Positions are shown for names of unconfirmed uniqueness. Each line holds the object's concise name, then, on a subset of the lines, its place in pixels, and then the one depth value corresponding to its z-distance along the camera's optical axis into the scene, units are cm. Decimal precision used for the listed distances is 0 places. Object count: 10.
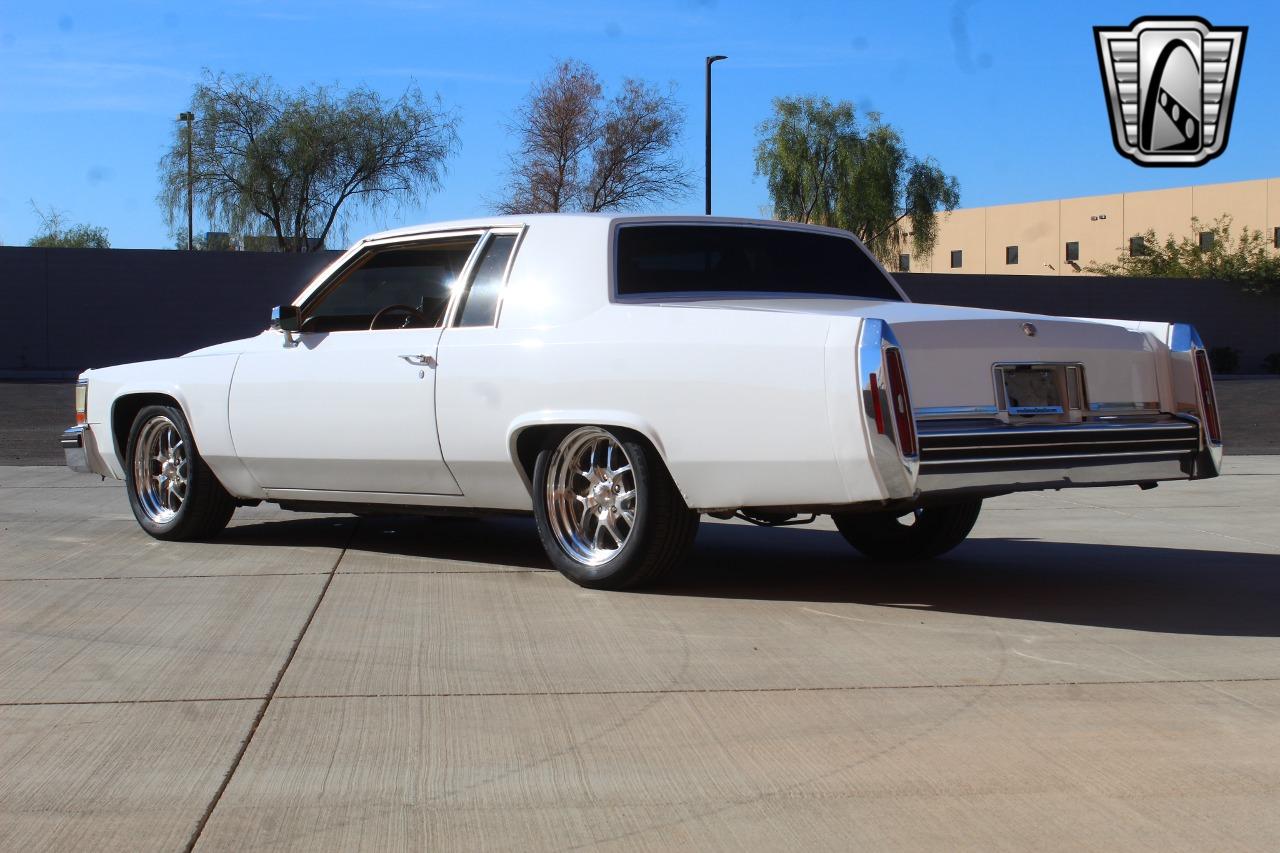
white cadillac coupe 550
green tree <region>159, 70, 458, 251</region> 4416
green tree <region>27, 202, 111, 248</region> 7256
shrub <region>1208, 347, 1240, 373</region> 4266
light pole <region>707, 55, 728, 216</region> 3523
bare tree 4369
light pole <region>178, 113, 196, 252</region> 4388
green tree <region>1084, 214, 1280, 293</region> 4859
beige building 6034
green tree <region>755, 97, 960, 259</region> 5312
